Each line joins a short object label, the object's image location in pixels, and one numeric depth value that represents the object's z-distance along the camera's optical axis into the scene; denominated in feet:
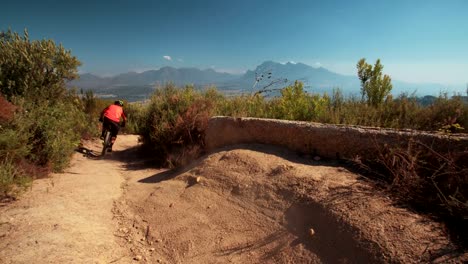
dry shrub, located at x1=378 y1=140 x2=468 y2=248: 8.03
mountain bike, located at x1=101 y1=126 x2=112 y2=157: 27.43
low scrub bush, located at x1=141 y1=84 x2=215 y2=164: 21.42
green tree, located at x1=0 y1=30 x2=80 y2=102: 24.02
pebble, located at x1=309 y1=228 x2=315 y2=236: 9.51
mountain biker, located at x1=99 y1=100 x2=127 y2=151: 27.89
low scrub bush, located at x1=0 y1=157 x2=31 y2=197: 13.39
